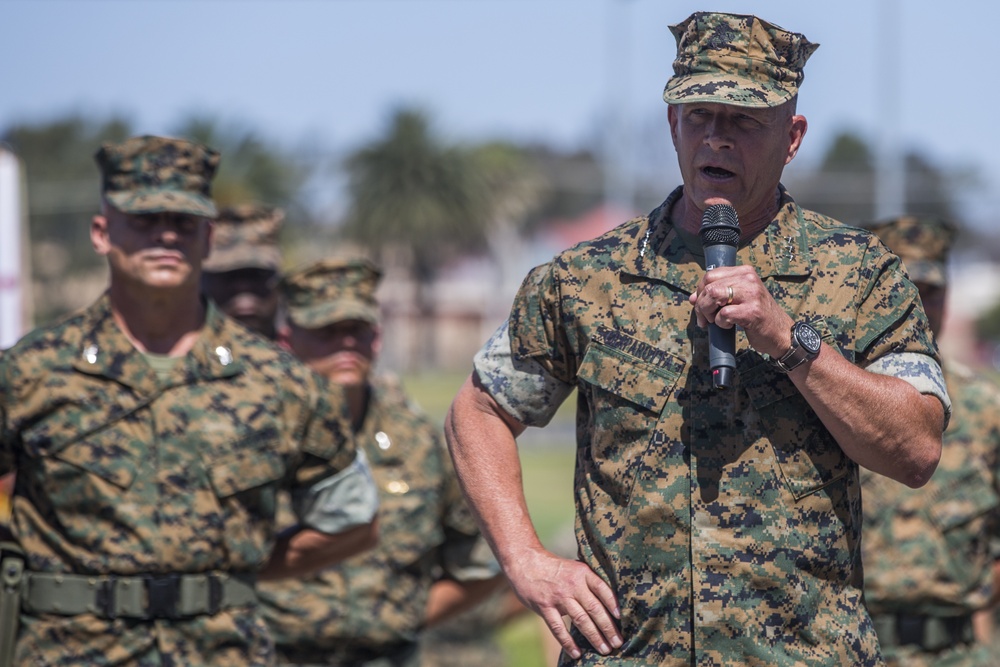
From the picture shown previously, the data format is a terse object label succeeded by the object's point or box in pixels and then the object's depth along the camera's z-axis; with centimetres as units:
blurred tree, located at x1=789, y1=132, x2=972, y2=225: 9112
